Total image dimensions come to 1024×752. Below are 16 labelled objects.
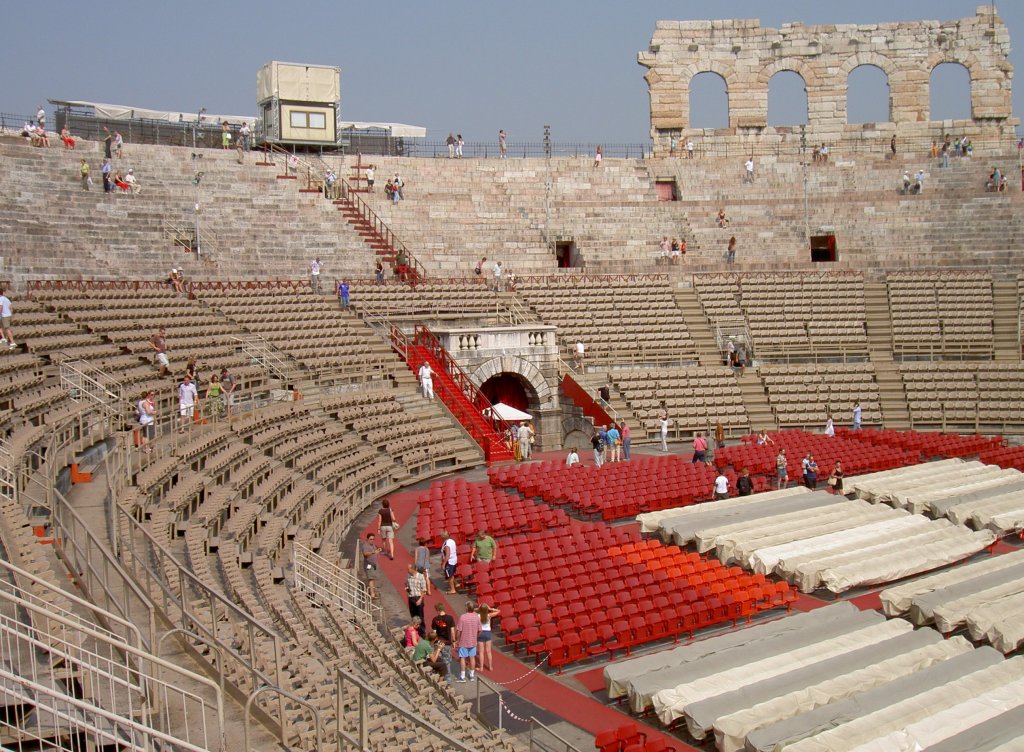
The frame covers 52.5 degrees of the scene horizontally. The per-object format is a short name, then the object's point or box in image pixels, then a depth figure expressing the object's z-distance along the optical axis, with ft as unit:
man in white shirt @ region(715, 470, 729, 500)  78.43
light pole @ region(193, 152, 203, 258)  111.51
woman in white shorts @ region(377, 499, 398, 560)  65.43
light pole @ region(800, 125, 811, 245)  140.56
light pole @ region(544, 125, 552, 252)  138.21
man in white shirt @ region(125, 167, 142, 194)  112.88
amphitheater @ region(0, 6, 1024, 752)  38.55
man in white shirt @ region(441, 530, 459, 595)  60.44
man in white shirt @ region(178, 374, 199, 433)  70.44
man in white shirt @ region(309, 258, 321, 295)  113.50
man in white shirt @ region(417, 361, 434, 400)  97.86
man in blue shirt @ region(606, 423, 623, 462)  94.43
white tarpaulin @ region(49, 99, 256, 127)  149.79
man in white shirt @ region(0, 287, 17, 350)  70.90
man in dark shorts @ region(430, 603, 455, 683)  48.14
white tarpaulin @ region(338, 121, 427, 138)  181.88
